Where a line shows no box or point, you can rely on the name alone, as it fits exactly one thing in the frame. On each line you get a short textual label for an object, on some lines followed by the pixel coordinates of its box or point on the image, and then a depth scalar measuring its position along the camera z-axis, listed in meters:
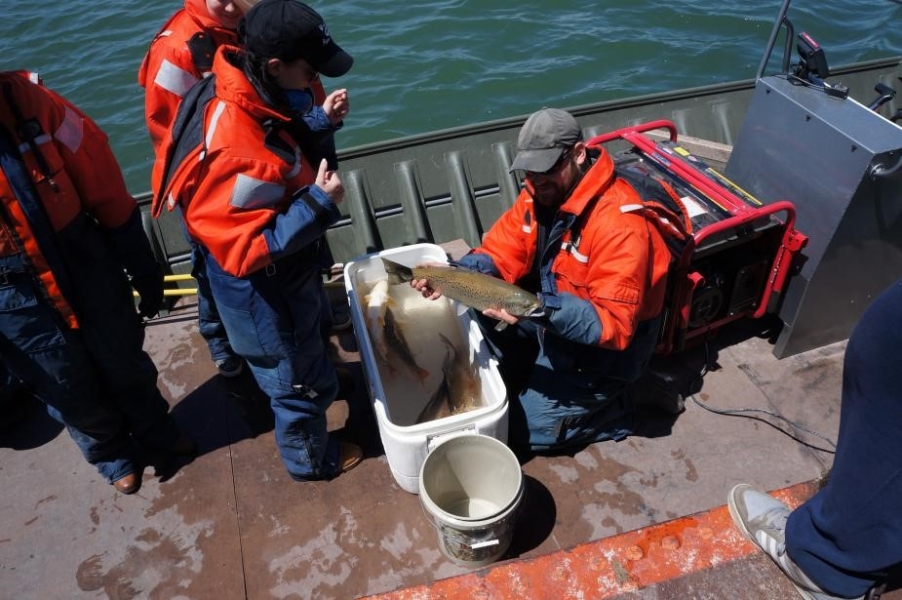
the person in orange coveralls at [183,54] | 3.62
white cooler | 3.27
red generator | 3.71
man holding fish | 3.05
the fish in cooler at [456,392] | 3.79
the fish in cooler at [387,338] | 4.11
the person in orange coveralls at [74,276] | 2.83
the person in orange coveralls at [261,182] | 2.64
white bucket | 2.95
